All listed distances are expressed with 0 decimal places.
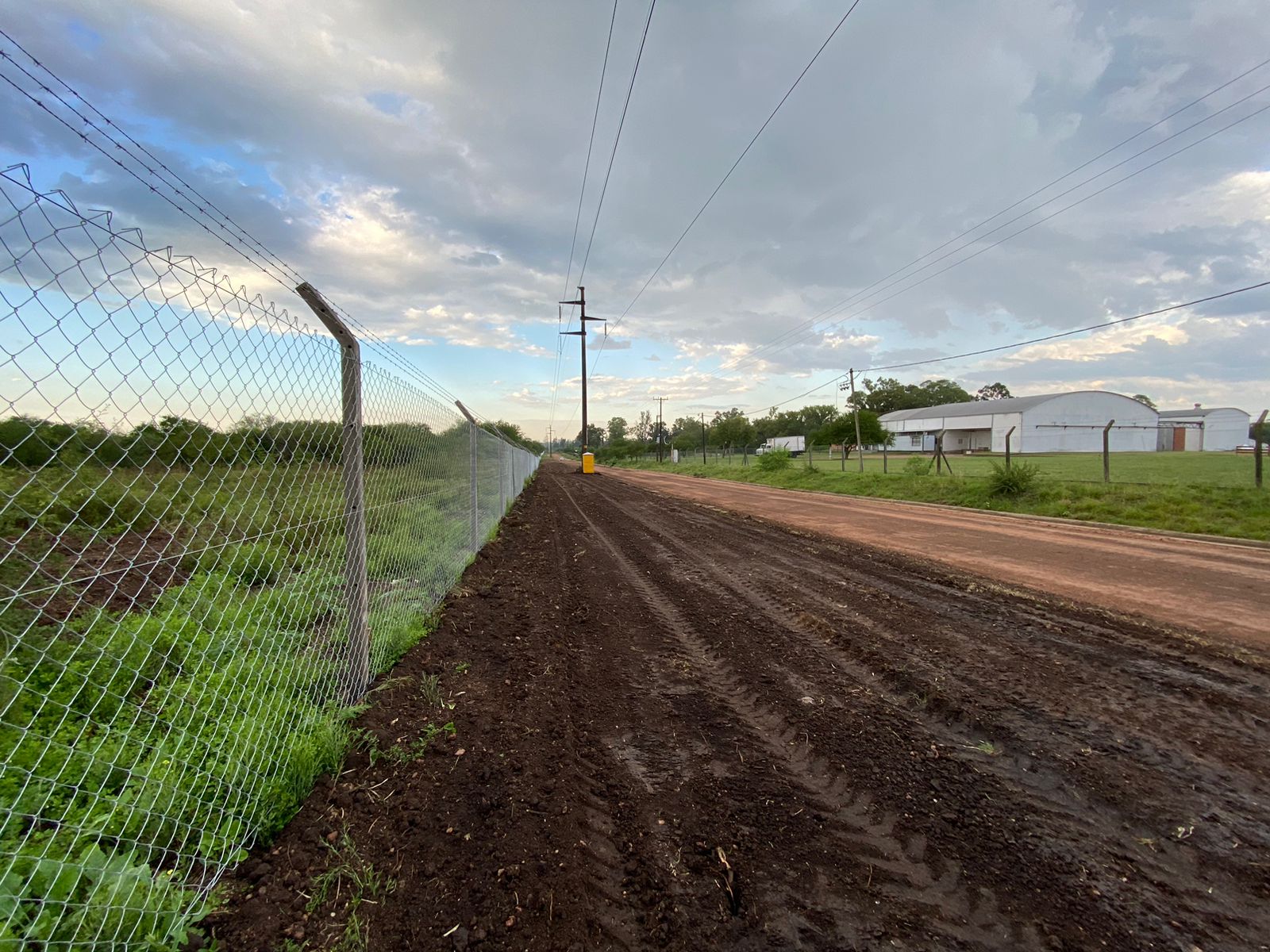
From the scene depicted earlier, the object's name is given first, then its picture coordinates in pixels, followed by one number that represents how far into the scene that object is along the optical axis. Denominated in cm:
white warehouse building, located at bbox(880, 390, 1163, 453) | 5559
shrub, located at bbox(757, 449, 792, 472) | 2886
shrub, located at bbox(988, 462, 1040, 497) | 1405
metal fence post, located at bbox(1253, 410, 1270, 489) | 1140
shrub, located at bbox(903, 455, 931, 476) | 1945
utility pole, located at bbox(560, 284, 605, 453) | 4041
